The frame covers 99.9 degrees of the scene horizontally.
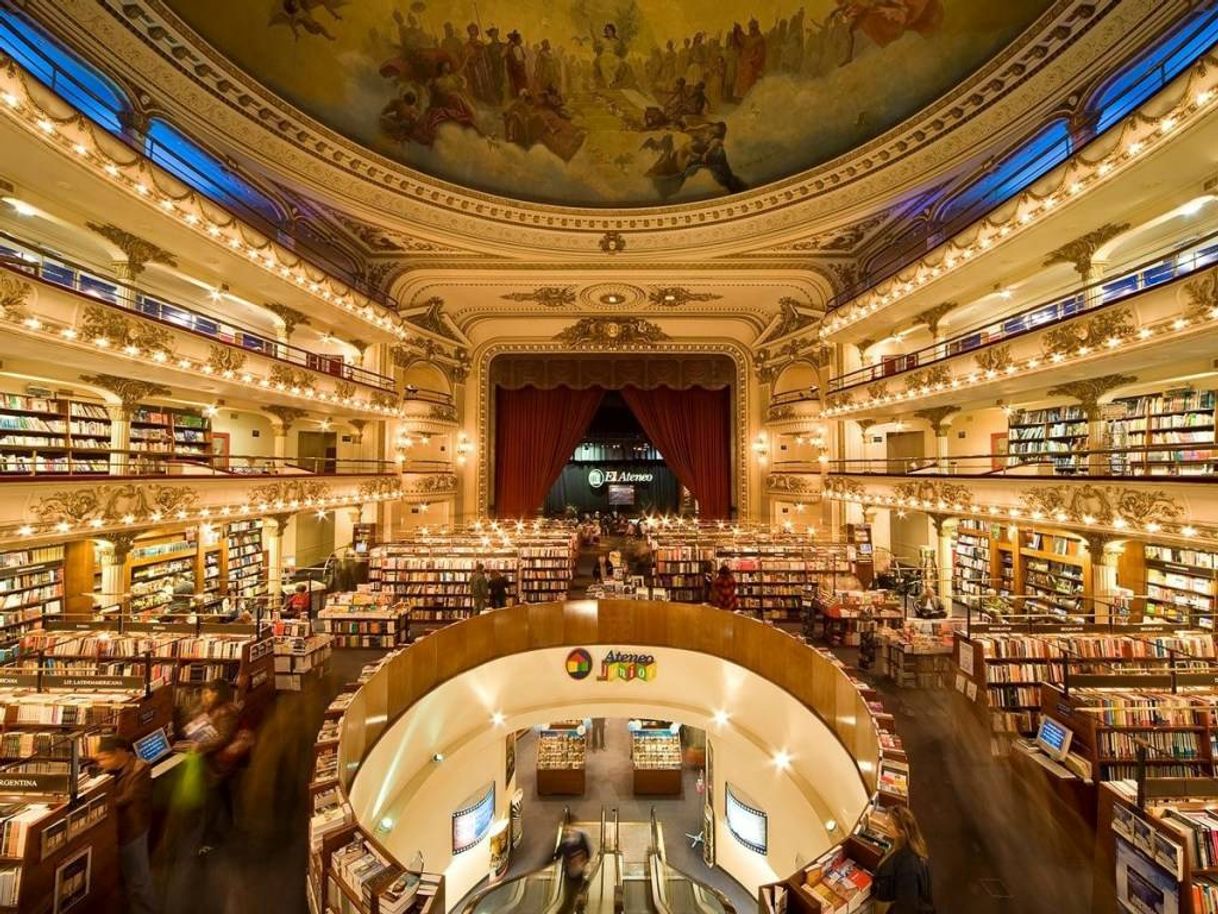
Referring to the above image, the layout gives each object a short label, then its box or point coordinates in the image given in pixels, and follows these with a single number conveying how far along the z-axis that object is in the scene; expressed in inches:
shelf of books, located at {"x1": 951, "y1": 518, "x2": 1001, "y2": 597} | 399.2
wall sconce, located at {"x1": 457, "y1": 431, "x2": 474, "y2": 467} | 595.2
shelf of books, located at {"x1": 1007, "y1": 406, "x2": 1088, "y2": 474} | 330.3
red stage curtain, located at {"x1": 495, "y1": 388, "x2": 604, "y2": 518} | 629.0
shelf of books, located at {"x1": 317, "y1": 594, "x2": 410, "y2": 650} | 305.6
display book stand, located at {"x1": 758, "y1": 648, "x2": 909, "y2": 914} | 117.9
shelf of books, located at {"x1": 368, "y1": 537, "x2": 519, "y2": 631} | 373.1
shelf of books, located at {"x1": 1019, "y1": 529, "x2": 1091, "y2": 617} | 323.6
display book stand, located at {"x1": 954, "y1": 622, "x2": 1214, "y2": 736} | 210.5
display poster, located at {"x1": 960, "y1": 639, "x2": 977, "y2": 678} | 218.8
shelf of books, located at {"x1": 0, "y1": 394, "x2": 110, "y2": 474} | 265.0
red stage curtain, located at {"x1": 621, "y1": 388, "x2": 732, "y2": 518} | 630.5
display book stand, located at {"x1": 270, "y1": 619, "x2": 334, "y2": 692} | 247.6
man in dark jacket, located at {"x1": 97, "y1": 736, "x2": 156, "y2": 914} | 134.7
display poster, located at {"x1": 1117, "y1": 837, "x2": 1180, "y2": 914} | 122.7
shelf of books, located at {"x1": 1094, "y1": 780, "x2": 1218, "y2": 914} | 120.7
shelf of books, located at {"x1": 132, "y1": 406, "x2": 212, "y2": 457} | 345.4
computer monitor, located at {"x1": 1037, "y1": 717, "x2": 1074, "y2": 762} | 172.1
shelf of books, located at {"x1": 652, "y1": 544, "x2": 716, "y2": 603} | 410.0
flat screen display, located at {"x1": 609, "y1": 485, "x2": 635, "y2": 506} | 836.0
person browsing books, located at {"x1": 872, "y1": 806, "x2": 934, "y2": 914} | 112.2
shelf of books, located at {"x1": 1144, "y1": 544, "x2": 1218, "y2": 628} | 259.6
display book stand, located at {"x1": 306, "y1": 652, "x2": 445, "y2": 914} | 112.0
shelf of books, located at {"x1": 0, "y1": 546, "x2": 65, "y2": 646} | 260.7
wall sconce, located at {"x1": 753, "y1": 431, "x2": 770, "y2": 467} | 593.6
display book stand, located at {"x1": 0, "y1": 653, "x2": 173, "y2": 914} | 117.3
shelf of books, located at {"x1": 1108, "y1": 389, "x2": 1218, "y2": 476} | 260.7
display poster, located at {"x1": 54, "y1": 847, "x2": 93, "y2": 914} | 122.0
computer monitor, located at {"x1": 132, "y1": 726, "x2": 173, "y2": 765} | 165.2
